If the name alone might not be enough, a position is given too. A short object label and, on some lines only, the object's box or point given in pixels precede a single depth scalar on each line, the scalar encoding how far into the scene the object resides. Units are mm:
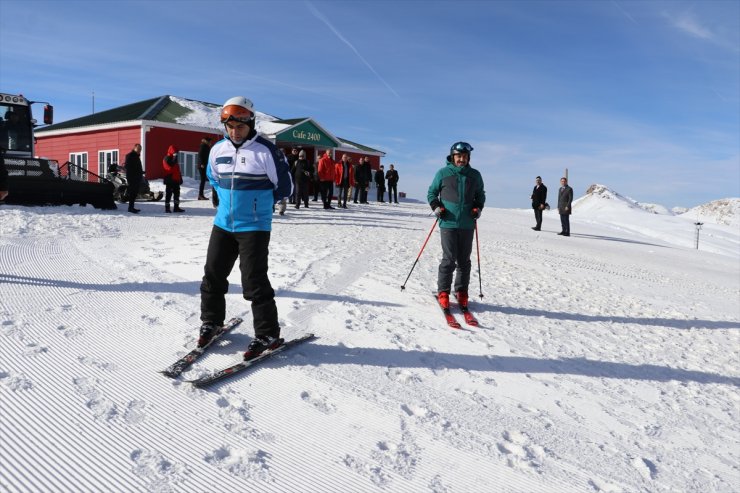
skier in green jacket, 5531
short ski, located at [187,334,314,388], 3215
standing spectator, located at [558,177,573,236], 15023
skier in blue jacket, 3666
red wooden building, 25750
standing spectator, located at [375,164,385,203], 23953
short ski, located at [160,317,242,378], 3326
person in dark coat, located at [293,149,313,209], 14758
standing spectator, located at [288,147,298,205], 15742
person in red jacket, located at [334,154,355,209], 17547
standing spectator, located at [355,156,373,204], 20188
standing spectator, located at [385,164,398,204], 23734
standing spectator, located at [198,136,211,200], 12625
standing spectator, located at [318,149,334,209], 15688
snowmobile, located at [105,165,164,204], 16234
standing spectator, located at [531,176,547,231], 15672
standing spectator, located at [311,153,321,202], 18105
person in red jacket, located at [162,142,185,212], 12455
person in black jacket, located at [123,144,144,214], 11969
